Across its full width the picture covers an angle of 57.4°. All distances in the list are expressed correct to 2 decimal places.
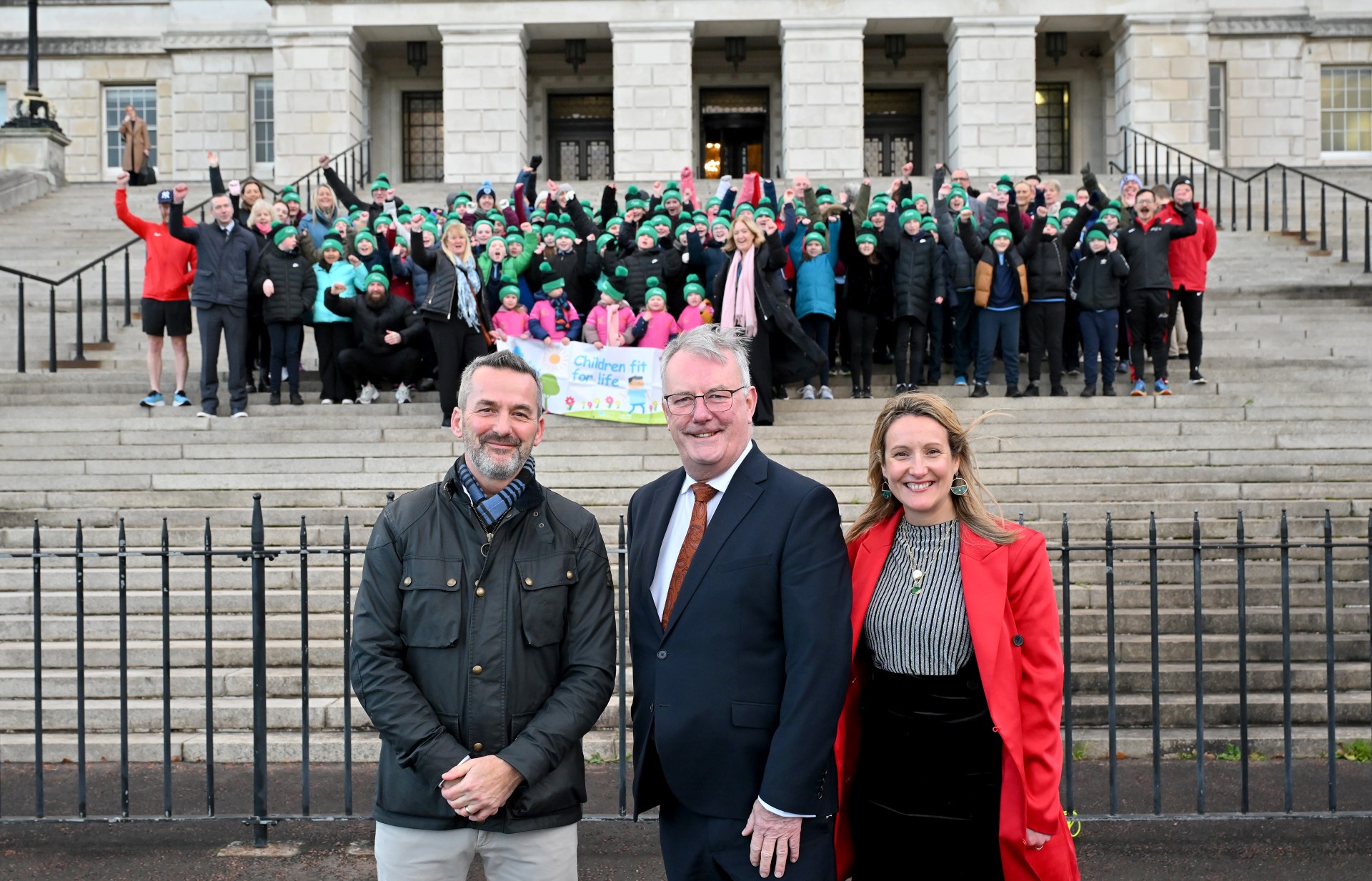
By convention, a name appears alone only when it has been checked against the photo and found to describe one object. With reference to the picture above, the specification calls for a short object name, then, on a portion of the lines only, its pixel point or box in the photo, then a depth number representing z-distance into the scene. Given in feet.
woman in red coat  12.00
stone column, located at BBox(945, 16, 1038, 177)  91.61
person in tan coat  91.15
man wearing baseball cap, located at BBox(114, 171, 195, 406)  41.73
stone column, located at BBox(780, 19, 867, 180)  92.58
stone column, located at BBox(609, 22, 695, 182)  93.30
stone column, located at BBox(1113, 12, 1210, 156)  92.32
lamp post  84.33
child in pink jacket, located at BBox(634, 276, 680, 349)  41.37
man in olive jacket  11.81
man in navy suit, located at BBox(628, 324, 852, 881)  11.38
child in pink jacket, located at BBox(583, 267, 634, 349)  41.93
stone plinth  83.87
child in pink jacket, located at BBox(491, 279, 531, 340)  41.52
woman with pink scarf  38.73
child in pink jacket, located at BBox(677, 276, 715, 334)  41.81
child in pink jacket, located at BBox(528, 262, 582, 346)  42.27
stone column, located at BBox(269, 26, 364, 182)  93.04
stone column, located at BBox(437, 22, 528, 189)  93.56
